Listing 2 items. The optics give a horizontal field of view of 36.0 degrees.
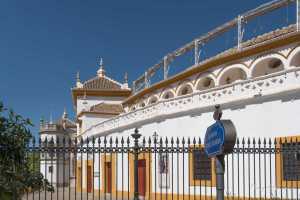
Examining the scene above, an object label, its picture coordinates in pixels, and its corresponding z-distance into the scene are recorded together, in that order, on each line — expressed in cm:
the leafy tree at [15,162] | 644
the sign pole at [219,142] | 543
